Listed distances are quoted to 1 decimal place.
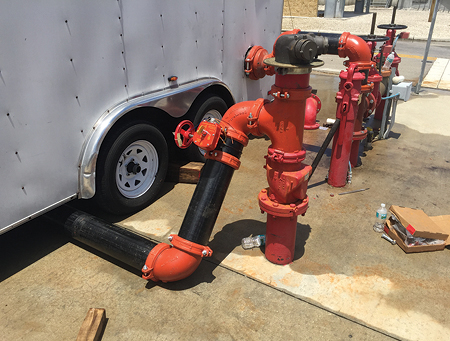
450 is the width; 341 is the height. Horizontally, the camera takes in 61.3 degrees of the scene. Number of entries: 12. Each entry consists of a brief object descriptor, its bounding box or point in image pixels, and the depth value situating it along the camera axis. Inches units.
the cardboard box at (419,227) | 133.6
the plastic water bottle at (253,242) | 137.2
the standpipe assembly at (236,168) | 107.0
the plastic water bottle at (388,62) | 228.4
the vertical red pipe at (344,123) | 166.4
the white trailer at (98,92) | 112.0
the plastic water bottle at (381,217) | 149.0
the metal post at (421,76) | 334.0
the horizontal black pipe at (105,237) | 119.2
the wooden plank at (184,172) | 181.3
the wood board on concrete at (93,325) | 97.9
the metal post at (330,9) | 855.9
